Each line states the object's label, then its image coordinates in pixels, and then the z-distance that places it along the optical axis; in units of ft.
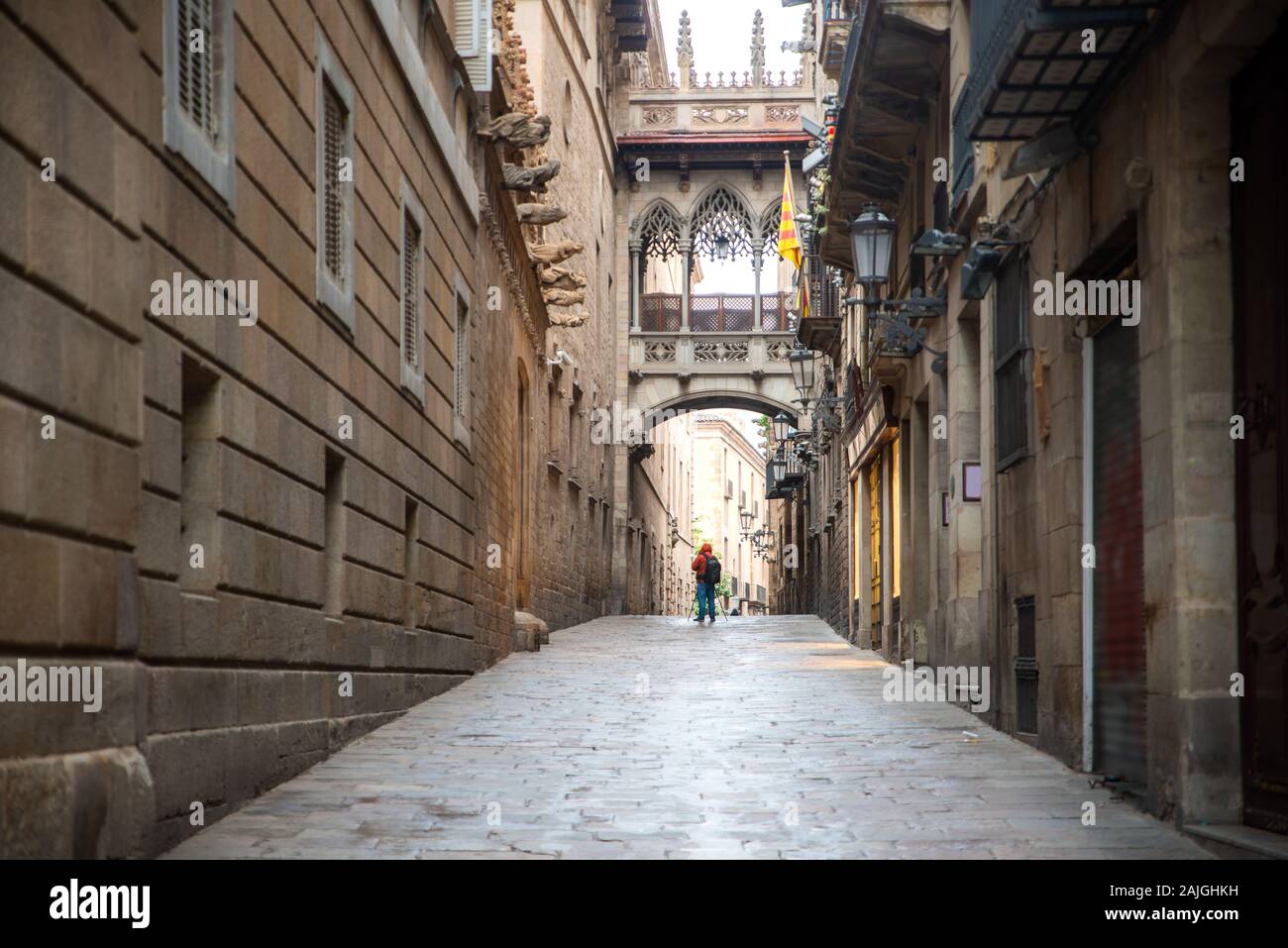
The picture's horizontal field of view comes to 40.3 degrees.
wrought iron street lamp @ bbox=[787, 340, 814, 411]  110.52
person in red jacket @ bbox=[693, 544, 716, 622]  109.04
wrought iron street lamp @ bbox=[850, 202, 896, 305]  56.24
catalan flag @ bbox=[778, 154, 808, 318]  120.98
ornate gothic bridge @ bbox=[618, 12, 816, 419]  147.95
